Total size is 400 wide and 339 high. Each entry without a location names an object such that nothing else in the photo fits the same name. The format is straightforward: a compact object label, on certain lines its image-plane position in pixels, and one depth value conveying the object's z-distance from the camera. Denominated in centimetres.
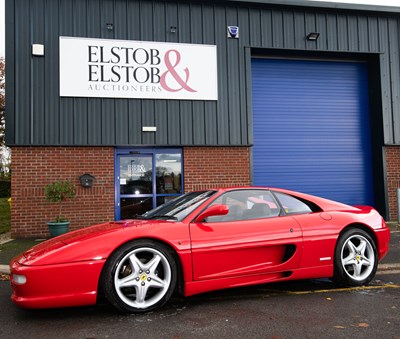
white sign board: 951
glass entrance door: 985
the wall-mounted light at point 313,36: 1092
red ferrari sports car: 320
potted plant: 833
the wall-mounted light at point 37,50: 932
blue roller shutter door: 1119
